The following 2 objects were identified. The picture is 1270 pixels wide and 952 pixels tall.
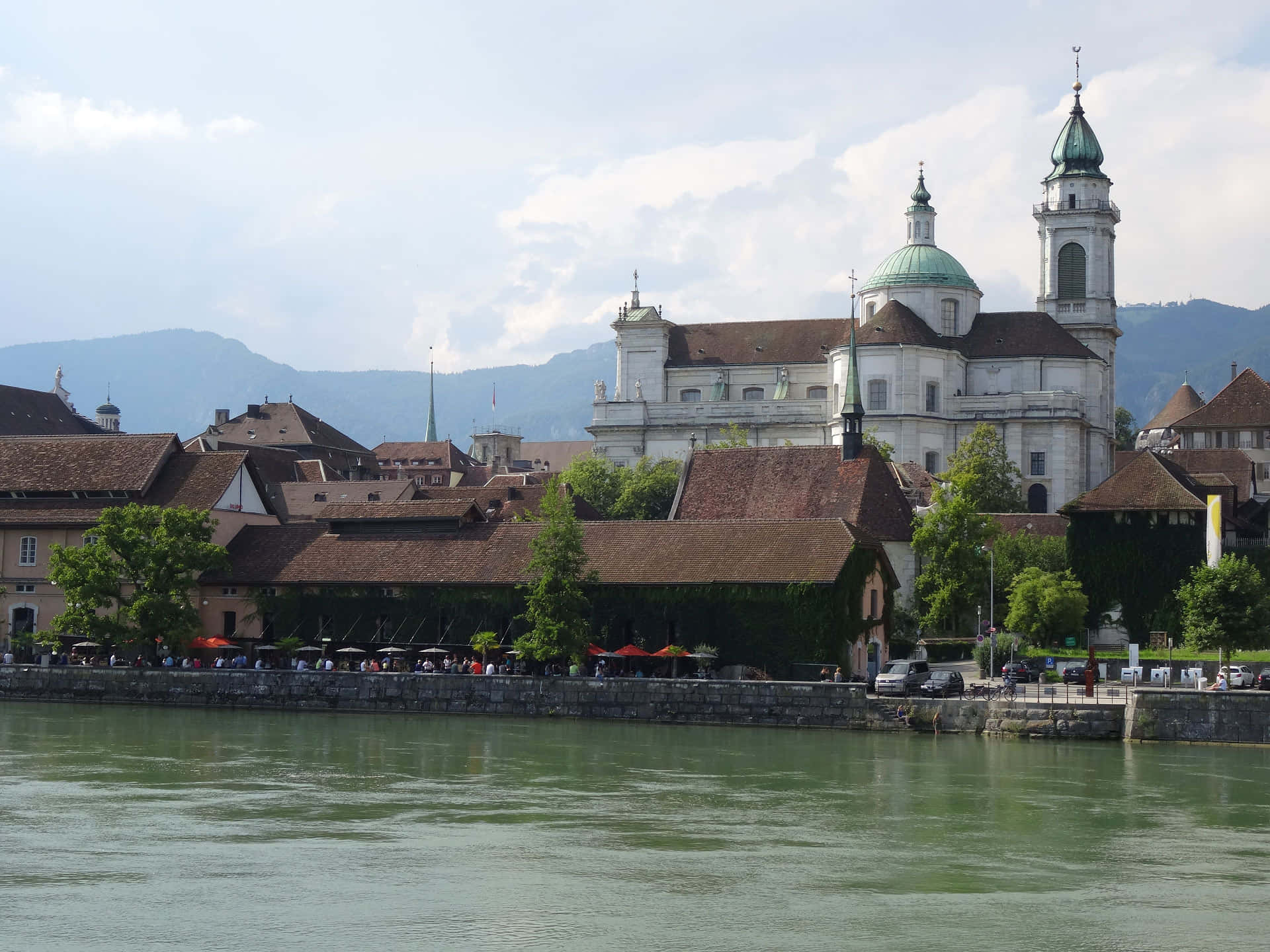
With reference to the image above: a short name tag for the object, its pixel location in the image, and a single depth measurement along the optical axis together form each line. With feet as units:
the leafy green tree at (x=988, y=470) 341.82
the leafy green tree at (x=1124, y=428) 565.94
